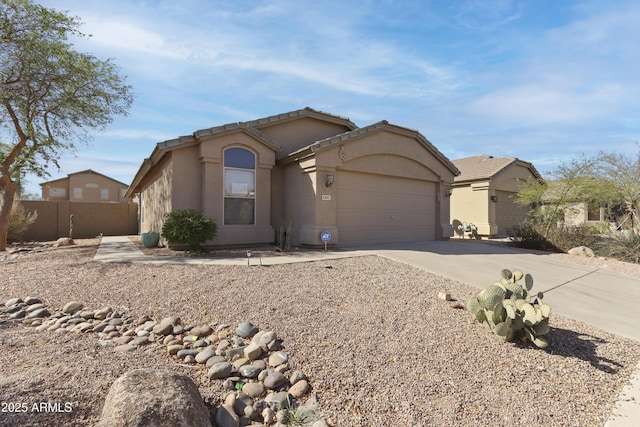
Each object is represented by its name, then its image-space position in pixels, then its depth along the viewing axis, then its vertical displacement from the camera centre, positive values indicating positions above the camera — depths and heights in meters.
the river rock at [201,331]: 4.37 -1.48
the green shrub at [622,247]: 10.62 -0.94
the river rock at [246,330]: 4.29 -1.44
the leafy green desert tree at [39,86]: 10.20 +4.37
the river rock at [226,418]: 2.87 -1.73
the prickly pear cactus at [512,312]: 4.06 -1.16
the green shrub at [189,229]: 8.82 -0.29
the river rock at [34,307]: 5.18 -1.39
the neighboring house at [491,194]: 18.12 +1.38
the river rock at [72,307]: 5.11 -1.37
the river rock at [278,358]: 3.70 -1.56
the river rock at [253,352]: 3.81 -1.53
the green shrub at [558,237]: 12.24 -0.69
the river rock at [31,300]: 5.44 -1.35
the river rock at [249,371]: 3.56 -1.63
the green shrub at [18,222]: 14.35 -0.20
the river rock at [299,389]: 3.26 -1.67
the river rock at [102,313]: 4.89 -1.40
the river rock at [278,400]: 3.11 -1.71
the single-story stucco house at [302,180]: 10.24 +1.29
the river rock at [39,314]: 4.99 -1.44
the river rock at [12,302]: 5.35 -1.35
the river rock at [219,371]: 3.52 -1.61
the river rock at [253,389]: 3.30 -1.69
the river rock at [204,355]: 3.84 -1.58
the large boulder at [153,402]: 2.45 -1.42
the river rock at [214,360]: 3.76 -1.60
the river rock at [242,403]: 3.07 -1.73
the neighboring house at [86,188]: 35.97 +3.27
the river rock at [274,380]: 3.37 -1.64
